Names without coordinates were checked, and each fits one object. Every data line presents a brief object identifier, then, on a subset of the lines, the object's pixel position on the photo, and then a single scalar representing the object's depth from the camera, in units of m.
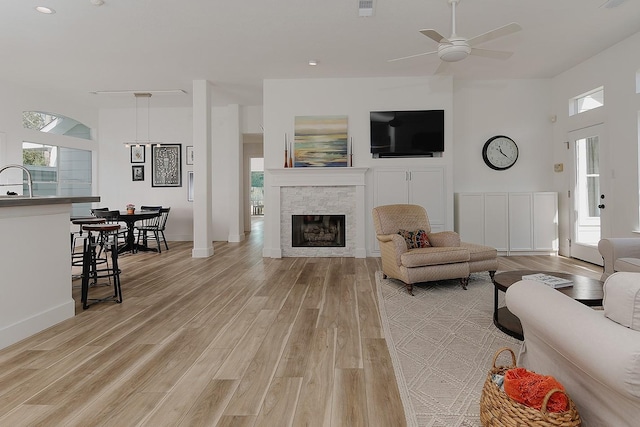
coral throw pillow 1.37
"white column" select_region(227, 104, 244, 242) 8.00
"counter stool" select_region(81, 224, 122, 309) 3.46
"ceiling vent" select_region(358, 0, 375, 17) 3.76
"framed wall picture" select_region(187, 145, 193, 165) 8.24
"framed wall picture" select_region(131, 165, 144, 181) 8.38
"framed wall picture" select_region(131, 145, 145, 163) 8.38
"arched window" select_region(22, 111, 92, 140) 6.82
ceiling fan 3.35
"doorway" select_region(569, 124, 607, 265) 5.23
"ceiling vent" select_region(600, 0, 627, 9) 3.75
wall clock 6.37
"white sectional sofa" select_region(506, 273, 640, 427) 1.04
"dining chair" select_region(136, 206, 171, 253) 6.97
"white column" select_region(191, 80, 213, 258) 6.30
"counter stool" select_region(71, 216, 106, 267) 4.55
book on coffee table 2.75
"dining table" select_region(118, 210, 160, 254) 6.57
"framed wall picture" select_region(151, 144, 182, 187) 8.30
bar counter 2.62
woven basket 1.32
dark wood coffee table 2.47
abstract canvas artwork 6.18
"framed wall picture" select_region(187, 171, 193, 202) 8.30
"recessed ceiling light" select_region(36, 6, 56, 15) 3.88
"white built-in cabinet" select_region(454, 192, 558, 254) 6.07
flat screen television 6.07
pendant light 8.13
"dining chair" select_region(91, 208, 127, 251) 6.14
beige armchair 3.88
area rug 1.81
